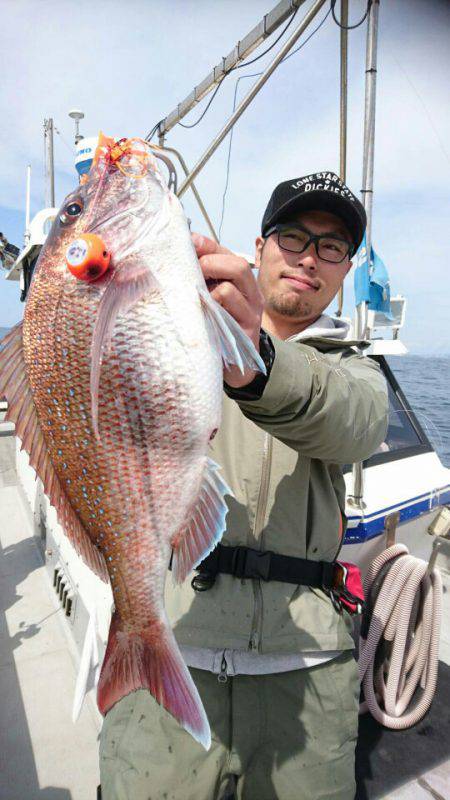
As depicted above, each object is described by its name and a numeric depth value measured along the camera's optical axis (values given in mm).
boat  1083
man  706
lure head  517
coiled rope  1240
